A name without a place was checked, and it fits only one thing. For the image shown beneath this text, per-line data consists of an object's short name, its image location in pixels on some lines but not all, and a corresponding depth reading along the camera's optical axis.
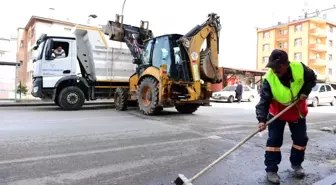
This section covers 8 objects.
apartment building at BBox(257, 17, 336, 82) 51.62
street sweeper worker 3.47
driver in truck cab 11.62
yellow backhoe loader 9.62
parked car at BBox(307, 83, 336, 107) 18.86
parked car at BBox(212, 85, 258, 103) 22.23
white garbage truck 11.45
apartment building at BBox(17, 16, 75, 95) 31.28
